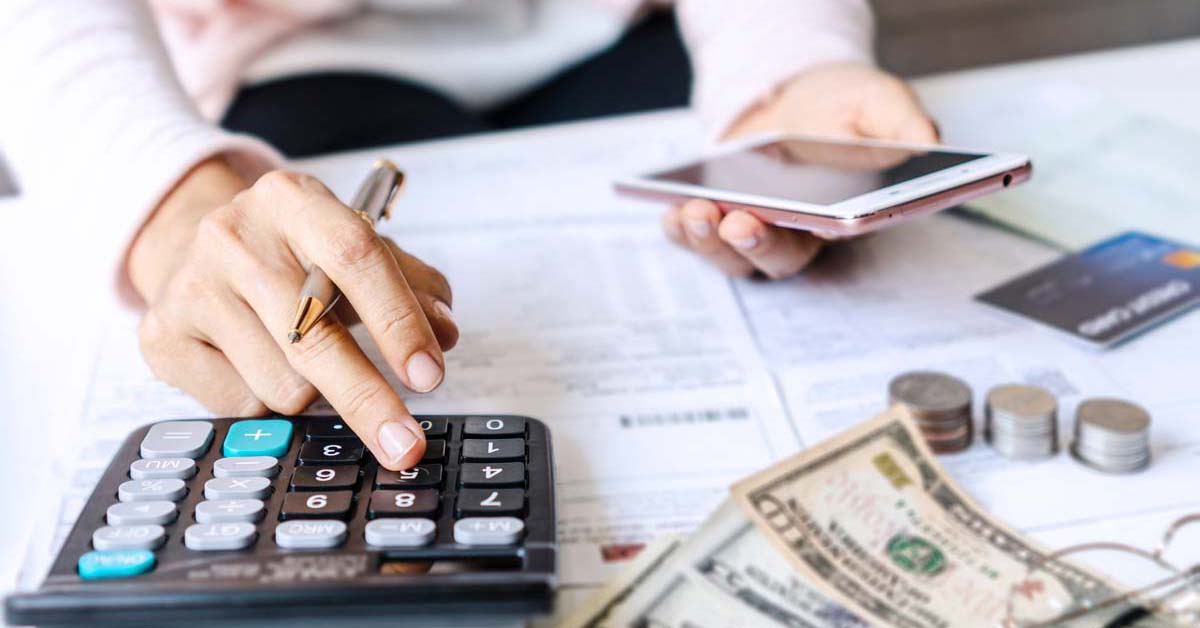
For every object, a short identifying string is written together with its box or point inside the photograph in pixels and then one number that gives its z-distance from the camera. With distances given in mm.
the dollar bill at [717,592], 342
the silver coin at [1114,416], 414
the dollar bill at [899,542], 341
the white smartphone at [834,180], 456
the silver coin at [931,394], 429
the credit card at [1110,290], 516
